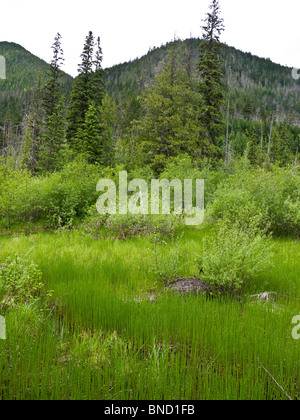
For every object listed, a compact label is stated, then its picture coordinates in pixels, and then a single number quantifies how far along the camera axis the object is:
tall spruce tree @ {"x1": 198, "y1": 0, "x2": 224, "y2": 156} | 24.03
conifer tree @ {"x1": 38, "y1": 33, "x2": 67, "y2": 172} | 24.95
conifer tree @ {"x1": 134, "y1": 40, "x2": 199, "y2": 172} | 23.14
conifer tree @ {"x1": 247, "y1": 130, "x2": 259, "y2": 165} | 58.47
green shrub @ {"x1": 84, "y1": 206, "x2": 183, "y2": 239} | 9.15
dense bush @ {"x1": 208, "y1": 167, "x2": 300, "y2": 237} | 9.04
